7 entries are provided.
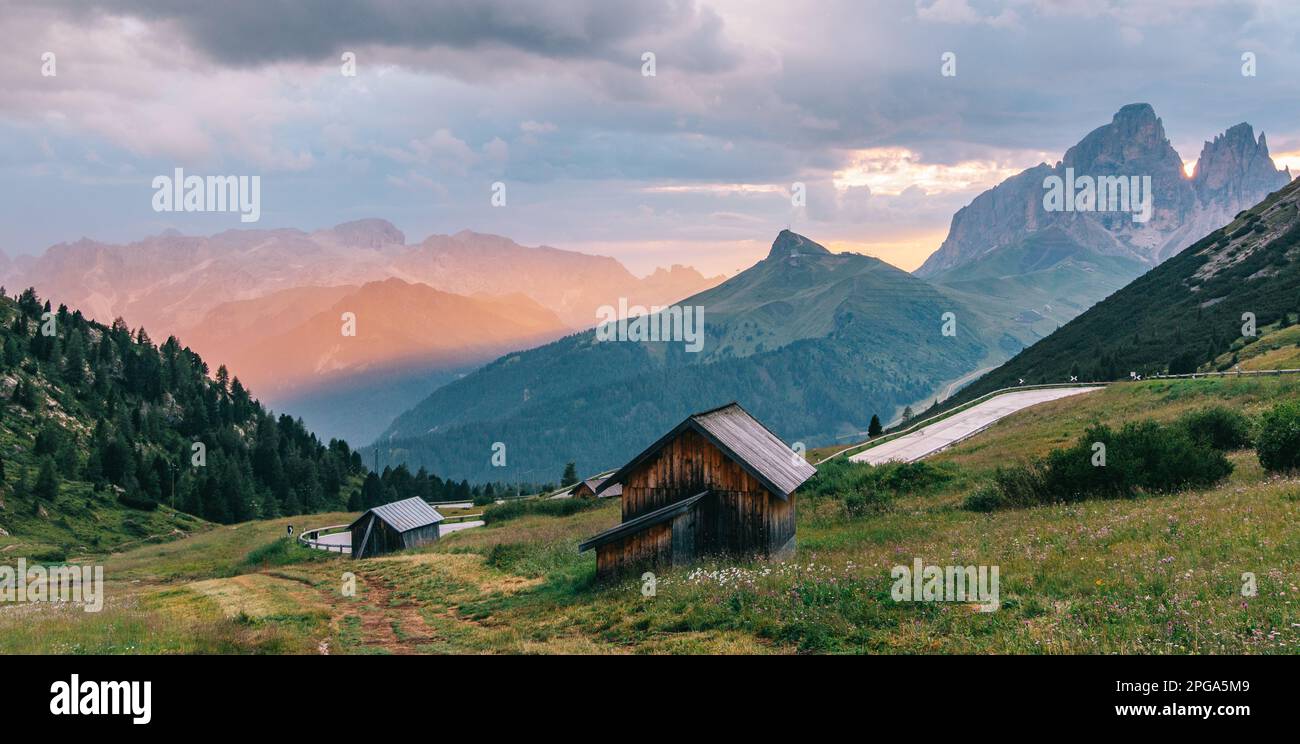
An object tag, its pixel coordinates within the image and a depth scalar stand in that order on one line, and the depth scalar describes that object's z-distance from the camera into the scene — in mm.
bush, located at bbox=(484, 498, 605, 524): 71438
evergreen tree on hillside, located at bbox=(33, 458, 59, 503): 94156
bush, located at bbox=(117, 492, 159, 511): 105312
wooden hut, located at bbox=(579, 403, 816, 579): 26094
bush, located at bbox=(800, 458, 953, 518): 36562
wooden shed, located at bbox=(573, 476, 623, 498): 74825
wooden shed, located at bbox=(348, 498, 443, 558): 63562
